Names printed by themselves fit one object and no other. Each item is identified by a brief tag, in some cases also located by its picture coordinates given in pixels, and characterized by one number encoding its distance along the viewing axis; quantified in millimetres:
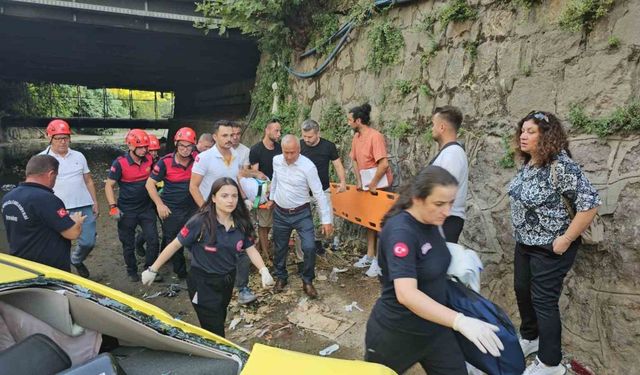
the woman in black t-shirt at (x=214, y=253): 3367
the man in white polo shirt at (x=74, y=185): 5168
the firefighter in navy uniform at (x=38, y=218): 3607
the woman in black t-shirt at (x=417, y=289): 2156
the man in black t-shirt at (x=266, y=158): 5914
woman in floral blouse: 2963
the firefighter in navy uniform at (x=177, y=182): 5363
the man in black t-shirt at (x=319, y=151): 5816
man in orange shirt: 5449
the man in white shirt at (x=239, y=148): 5246
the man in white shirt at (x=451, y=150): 3689
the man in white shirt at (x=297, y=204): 4945
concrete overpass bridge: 9547
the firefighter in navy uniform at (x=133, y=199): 5469
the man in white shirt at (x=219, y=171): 4949
